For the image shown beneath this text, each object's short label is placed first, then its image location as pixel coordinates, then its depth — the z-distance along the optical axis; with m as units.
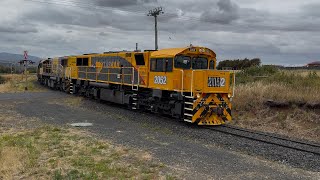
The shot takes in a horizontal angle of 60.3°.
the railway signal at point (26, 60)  24.47
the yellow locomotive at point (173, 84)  11.21
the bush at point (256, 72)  22.22
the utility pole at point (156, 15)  34.54
